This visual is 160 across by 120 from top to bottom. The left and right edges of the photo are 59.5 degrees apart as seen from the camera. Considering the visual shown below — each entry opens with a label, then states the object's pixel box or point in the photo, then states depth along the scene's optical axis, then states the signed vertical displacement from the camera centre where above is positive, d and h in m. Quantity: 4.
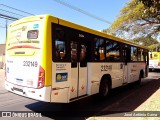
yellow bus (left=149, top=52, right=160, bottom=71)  18.95 +0.24
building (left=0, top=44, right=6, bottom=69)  39.87 +4.00
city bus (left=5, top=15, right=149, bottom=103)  3.95 +0.09
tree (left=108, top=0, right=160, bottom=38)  13.68 +4.03
